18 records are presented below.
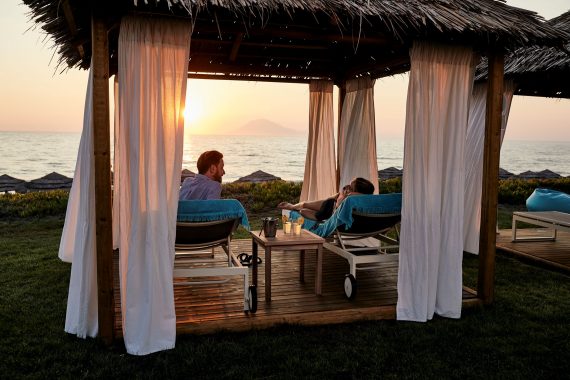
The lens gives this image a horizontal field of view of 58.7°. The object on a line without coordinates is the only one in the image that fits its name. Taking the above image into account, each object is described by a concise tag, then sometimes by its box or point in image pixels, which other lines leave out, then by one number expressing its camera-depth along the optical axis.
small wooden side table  4.26
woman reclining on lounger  5.27
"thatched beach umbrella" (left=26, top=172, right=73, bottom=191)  11.23
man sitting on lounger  4.53
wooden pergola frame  3.30
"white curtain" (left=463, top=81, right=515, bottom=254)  6.64
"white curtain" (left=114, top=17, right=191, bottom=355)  3.42
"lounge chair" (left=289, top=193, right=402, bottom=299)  4.56
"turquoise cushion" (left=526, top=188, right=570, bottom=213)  8.34
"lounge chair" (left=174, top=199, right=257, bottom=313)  3.98
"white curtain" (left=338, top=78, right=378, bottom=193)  6.55
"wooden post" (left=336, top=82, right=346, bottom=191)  7.04
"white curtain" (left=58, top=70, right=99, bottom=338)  3.51
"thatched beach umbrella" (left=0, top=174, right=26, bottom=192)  10.98
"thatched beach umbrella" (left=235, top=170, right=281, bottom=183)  13.28
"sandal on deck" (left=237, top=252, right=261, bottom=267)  5.51
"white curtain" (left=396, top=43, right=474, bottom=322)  4.09
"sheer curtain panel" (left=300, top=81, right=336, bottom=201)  7.15
